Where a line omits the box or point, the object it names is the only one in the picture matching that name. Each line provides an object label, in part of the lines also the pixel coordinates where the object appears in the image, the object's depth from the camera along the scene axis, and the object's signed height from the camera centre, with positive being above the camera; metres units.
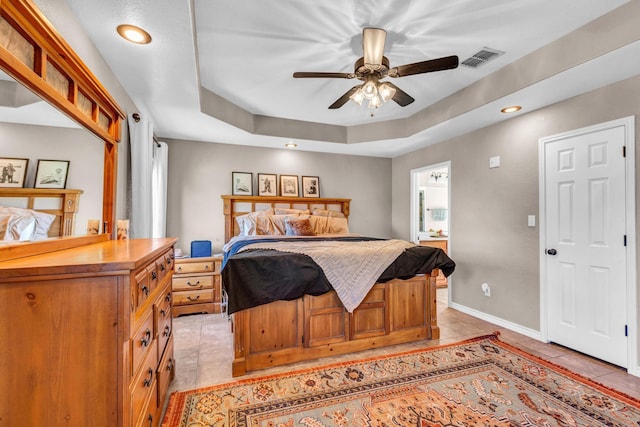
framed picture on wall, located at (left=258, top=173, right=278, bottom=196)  4.65 +0.50
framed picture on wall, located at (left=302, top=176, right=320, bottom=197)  4.93 +0.50
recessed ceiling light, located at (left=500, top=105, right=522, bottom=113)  3.03 +1.13
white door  2.46 -0.24
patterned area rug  1.78 -1.24
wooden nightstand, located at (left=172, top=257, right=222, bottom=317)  3.68 -0.91
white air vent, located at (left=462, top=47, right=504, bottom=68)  2.51 +1.42
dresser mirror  1.16 +0.57
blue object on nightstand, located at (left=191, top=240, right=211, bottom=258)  3.93 -0.46
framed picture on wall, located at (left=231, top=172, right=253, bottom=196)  4.52 +0.49
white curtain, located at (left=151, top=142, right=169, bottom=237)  3.67 +0.35
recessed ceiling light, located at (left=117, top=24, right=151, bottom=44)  1.78 +1.14
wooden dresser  0.97 -0.44
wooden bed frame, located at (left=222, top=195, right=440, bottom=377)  2.35 -0.97
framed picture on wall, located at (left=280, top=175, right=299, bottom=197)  4.78 +0.49
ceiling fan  2.04 +1.06
